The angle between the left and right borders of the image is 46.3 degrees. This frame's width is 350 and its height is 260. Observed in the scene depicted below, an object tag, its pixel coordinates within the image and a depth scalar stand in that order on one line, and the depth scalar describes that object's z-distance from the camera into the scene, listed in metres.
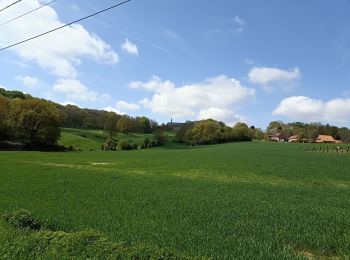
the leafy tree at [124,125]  156.75
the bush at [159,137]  140.12
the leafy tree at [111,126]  140.12
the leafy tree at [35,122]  89.25
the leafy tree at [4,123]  89.38
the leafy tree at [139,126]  197.43
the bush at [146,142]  126.09
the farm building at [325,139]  179.88
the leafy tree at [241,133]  175.50
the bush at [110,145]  112.67
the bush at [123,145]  114.38
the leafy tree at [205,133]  163.88
